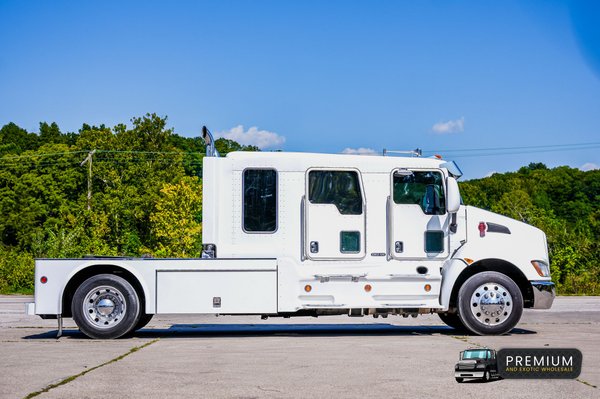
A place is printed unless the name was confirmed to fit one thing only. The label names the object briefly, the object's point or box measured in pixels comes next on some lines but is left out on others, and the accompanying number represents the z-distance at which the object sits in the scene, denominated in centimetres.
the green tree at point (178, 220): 6694
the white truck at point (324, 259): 1296
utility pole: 7475
